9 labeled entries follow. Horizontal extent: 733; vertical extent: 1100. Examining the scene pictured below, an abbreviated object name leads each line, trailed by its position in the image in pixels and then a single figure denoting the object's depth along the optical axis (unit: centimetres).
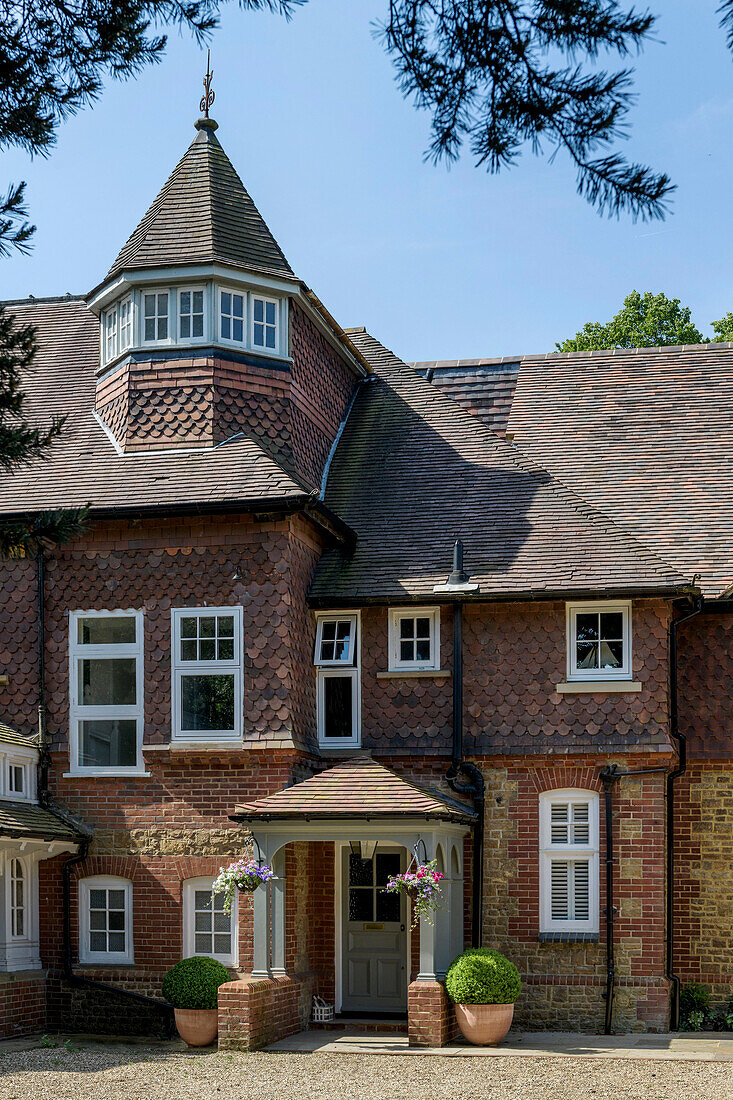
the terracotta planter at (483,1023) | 1501
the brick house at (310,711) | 1655
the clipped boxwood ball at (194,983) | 1537
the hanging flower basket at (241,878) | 1557
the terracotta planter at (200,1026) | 1538
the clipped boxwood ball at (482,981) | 1504
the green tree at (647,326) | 3394
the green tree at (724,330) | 3438
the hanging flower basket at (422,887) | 1505
